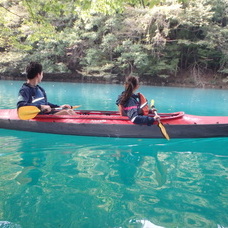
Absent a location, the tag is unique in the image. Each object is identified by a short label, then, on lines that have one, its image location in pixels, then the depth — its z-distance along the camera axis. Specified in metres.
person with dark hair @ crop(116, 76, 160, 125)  3.86
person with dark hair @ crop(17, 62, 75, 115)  3.92
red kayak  4.14
